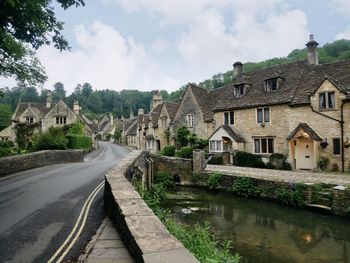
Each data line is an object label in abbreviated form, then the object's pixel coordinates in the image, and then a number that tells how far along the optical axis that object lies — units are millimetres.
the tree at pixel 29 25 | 11172
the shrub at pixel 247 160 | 29172
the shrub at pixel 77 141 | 41938
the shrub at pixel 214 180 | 24562
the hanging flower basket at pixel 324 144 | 24936
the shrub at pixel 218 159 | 32281
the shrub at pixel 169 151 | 40094
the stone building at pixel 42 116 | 52688
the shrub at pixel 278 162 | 27688
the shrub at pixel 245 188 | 21281
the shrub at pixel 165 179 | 27922
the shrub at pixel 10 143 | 48906
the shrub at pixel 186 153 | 35188
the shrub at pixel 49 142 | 32562
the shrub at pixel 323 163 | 24984
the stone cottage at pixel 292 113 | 24781
